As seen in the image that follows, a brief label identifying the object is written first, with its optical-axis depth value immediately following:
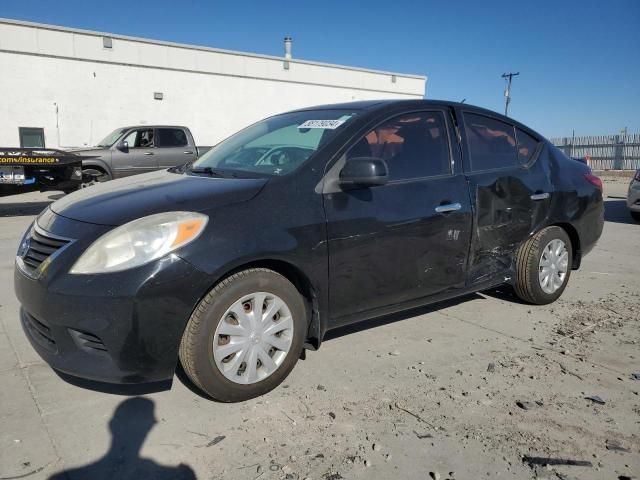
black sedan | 2.53
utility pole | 45.25
